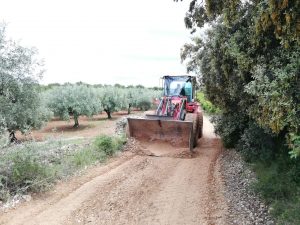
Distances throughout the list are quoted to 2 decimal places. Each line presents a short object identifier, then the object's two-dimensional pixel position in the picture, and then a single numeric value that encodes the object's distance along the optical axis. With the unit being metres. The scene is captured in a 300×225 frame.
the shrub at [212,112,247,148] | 8.40
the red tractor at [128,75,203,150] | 8.28
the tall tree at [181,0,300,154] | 3.77
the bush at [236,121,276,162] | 6.71
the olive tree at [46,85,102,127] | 17.55
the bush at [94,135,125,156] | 7.93
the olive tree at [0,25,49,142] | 10.87
